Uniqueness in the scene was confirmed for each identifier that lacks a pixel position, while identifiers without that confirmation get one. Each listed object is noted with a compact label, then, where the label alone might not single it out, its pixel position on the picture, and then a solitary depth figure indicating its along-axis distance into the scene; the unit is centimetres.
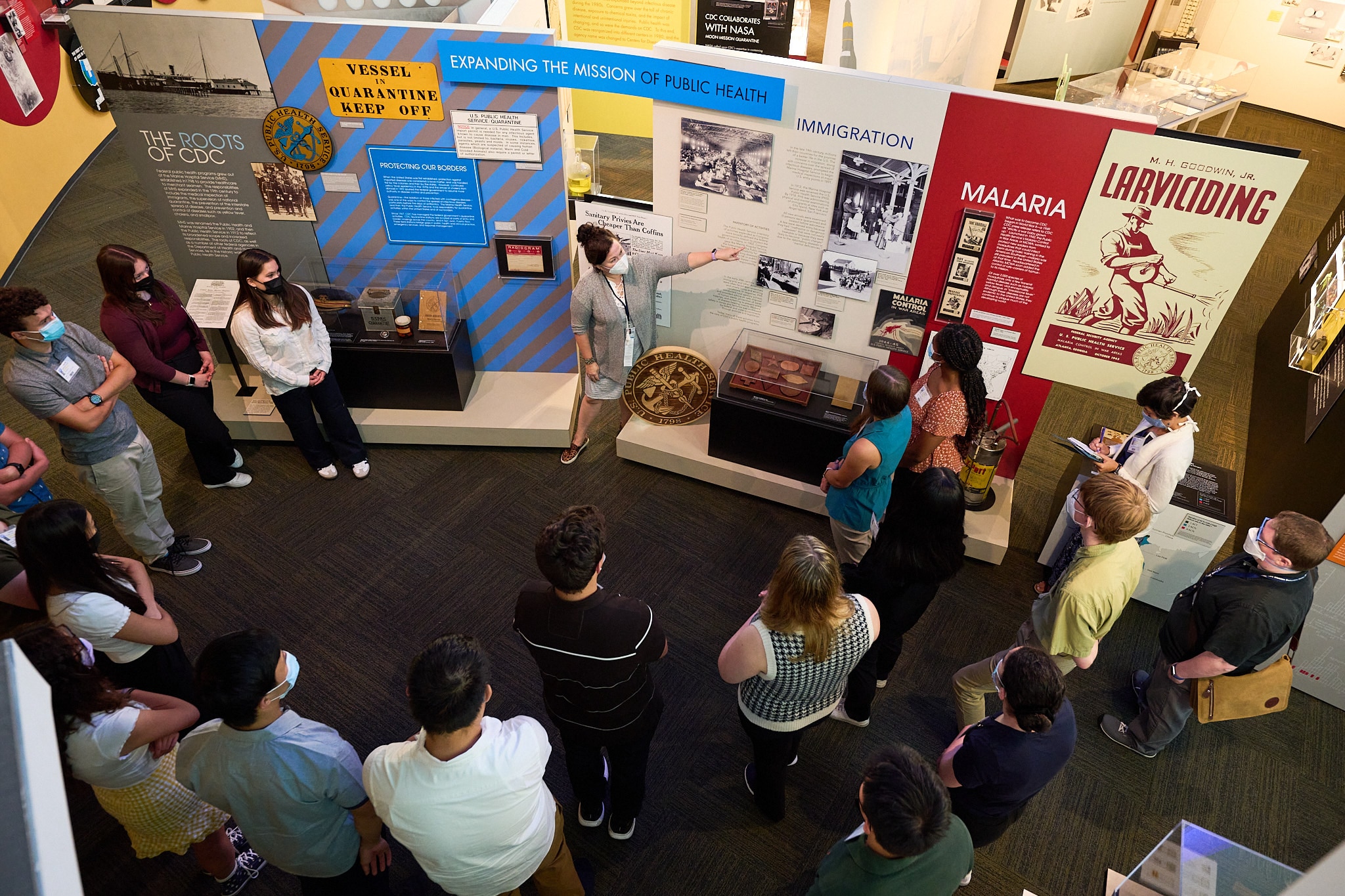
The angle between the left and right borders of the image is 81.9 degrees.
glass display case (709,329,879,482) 430
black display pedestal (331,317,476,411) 467
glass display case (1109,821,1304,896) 167
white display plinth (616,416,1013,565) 422
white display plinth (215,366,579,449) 484
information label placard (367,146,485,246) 442
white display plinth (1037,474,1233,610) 363
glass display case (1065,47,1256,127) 737
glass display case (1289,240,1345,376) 457
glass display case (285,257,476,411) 470
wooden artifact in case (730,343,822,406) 439
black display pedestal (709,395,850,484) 428
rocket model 537
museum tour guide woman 411
